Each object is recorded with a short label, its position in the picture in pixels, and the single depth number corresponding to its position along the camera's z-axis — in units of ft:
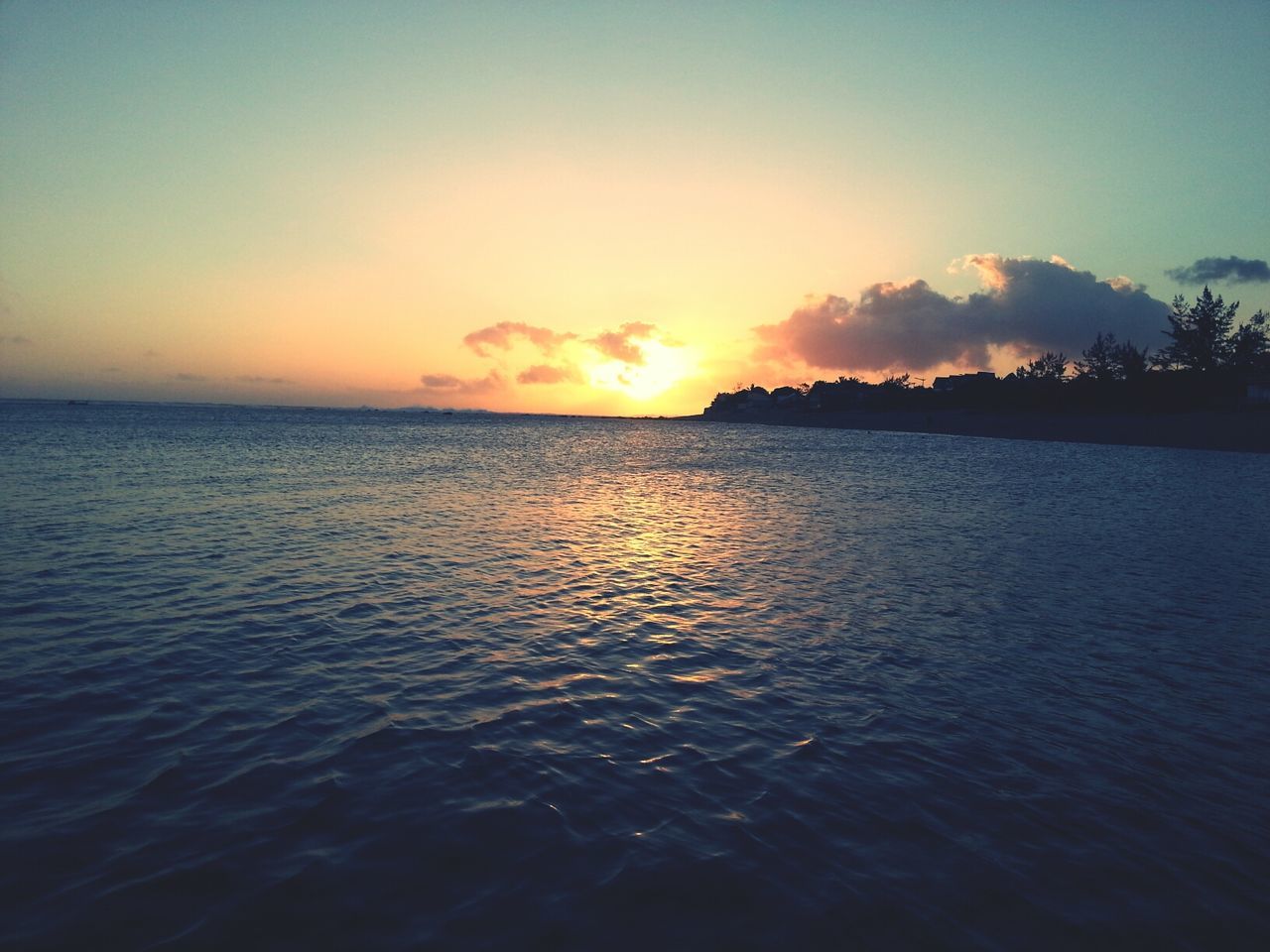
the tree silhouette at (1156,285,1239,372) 455.63
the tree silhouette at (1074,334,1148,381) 485.77
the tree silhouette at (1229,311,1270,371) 448.24
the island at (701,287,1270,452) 341.58
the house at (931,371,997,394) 612.98
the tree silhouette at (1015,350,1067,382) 589.32
